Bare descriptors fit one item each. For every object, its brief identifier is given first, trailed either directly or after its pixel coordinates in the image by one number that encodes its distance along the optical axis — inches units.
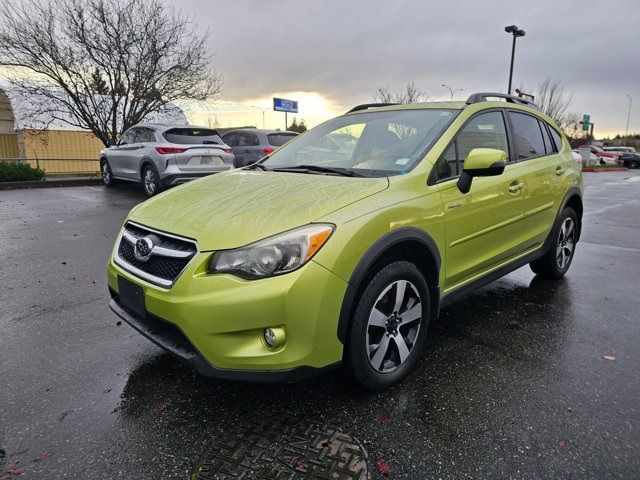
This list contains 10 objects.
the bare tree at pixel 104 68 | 585.9
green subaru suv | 83.7
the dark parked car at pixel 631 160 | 1593.3
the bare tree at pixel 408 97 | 1317.7
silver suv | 384.5
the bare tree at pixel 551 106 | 1647.4
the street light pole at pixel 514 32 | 836.6
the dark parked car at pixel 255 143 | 482.0
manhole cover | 77.7
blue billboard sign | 1630.2
